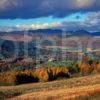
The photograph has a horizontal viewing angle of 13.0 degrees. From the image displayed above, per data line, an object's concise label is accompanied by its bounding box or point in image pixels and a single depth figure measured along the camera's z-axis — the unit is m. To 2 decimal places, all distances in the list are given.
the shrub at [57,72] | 83.44
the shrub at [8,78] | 75.42
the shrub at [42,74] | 82.03
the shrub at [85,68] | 92.19
